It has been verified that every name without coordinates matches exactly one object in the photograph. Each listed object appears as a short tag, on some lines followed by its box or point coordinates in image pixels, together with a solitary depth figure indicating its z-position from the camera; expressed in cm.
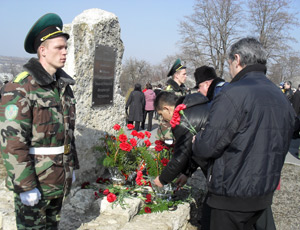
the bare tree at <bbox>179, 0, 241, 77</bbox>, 2458
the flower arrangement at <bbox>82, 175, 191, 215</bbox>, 325
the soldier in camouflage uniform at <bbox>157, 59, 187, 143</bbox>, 498
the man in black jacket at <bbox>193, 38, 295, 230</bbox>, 183
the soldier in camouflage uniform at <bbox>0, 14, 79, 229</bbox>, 192
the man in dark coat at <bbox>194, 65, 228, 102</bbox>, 371
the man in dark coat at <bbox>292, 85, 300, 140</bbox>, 861
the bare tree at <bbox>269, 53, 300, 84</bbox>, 2494
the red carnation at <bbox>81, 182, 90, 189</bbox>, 368
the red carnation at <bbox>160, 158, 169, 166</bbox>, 362
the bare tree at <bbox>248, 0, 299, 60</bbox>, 2381
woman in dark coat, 967
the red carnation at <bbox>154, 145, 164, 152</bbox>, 370
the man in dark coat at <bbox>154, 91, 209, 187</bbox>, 251
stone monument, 362
